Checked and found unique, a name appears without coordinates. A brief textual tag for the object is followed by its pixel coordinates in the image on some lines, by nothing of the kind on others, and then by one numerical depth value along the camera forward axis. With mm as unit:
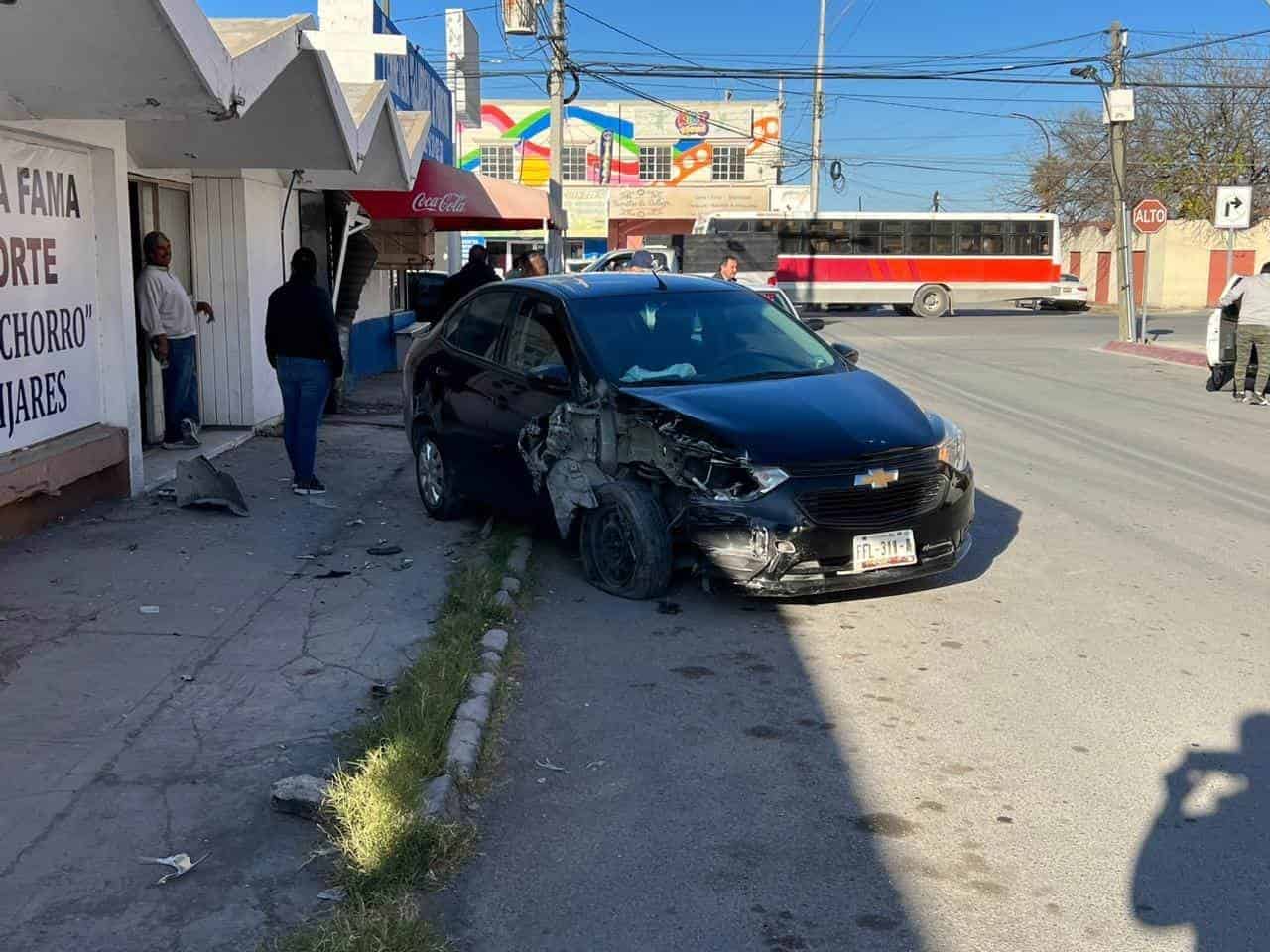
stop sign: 22844
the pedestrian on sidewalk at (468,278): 13477
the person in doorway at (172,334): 9727
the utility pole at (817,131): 46188
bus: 37031
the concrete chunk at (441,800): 3844
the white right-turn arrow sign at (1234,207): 20891
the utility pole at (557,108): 27592
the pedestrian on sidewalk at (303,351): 8680
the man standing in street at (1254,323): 14672
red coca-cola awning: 14406
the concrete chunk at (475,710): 4652
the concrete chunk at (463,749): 4207
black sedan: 5965
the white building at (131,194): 6117
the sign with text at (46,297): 7062
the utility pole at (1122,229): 24111
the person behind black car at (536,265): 13630
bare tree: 42562
